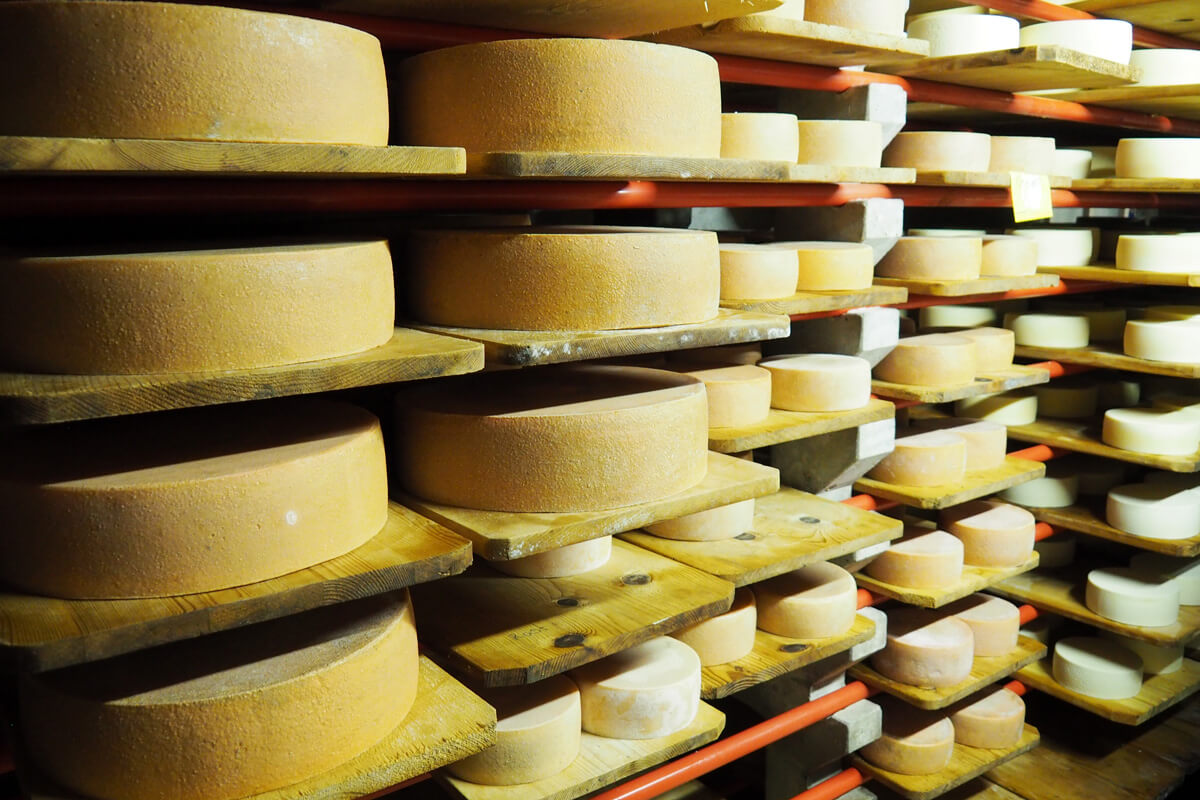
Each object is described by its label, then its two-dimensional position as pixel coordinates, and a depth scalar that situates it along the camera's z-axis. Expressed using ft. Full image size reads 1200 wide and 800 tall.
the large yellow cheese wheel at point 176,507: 4.09
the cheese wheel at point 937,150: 8.65
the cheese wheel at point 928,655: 9.03
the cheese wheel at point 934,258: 8.70
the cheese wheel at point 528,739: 5.74
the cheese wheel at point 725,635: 7.16
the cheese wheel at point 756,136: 6.77
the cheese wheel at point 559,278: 5.15
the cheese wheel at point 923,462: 8.93
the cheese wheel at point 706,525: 7.32
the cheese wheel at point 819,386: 7.52
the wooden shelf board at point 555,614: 5.56
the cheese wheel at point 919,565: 8.93
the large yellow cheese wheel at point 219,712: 4.25
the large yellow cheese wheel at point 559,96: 4.94
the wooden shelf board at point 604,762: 5.76
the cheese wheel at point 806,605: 7.64
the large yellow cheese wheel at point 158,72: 3.76
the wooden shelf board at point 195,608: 3.81
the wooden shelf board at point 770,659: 7.02
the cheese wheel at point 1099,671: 10.10
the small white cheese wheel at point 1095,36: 8.87
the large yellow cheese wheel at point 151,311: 3.93
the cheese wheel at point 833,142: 7.57
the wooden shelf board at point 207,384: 3.69
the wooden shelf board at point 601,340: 4.84
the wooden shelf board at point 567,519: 4.89
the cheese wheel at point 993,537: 9.61
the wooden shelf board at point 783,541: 6.93
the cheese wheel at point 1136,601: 10.02
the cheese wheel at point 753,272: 7.04
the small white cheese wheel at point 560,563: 6.54
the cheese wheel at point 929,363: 8.75
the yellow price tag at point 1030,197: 8.81
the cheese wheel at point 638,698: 6.21
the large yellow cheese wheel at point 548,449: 5.20
